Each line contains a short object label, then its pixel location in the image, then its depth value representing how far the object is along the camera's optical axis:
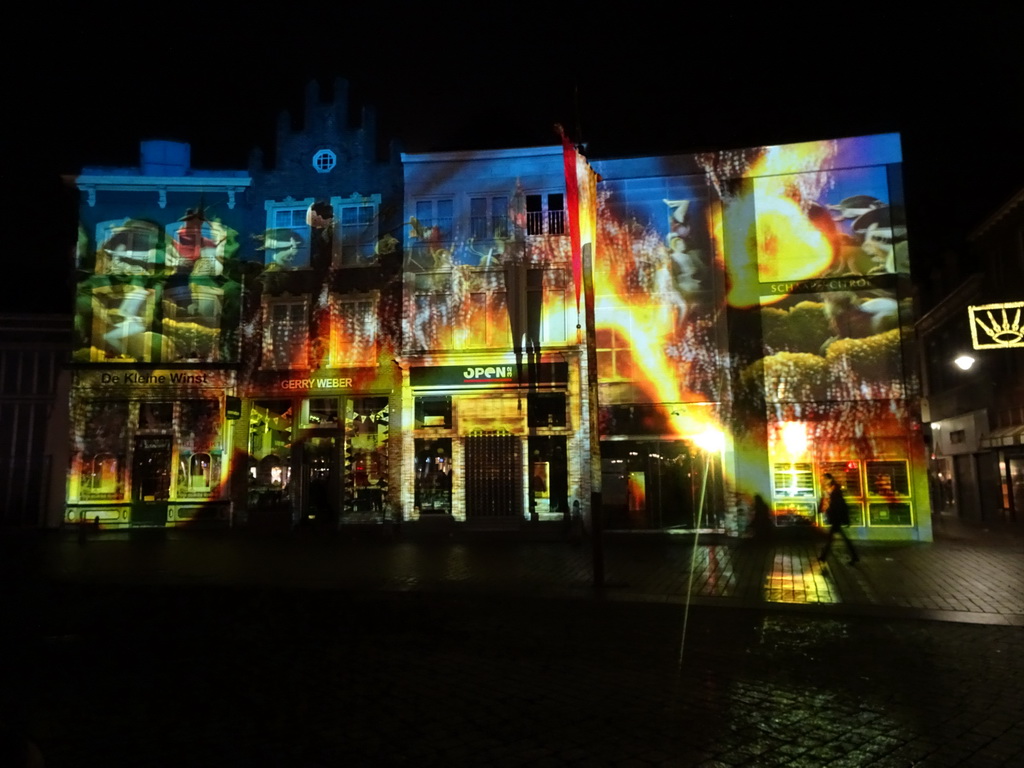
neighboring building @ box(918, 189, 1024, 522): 23.88
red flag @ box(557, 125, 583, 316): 13.93
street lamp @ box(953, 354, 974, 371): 20.03
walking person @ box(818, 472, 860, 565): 15.43
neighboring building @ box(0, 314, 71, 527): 25.95
